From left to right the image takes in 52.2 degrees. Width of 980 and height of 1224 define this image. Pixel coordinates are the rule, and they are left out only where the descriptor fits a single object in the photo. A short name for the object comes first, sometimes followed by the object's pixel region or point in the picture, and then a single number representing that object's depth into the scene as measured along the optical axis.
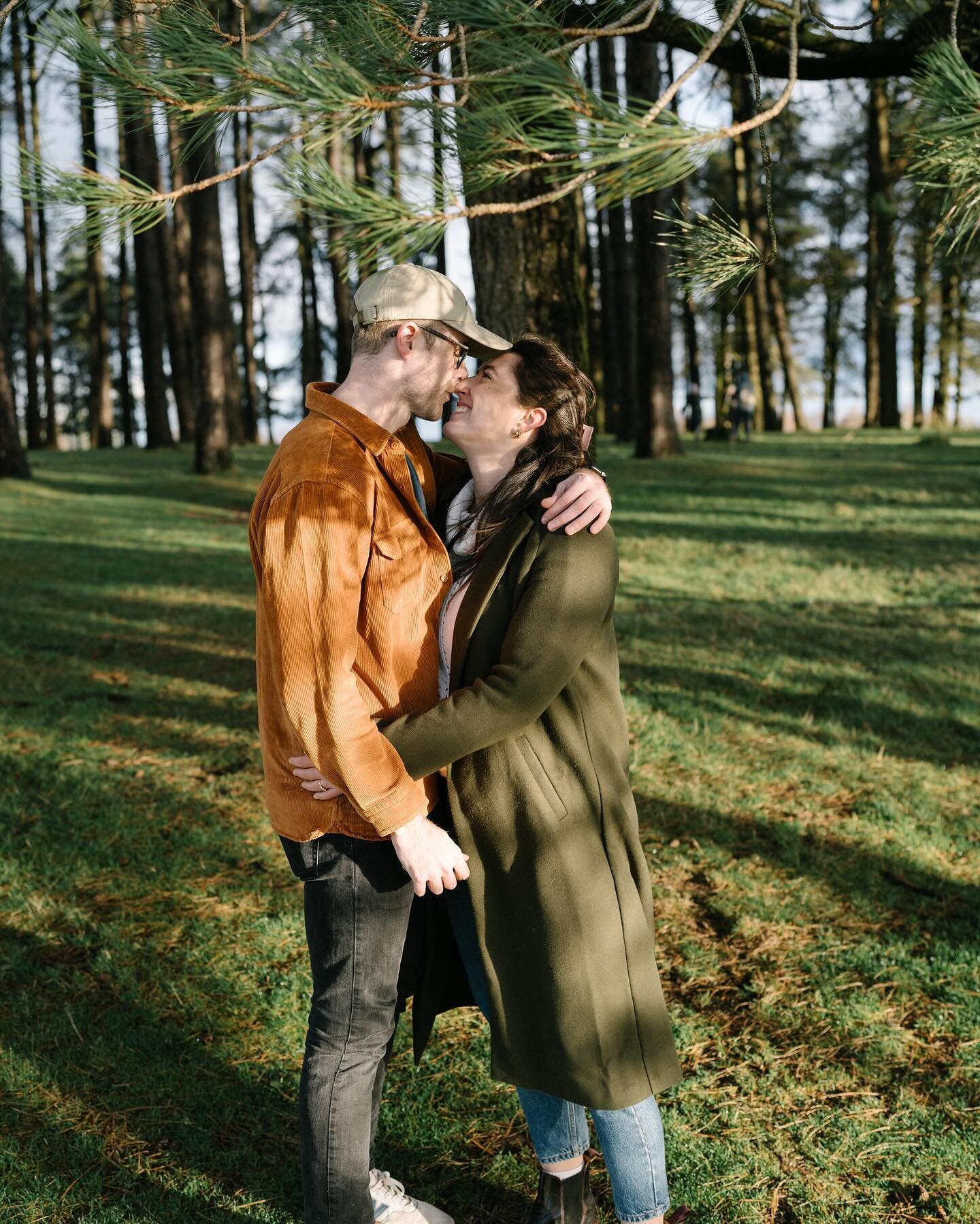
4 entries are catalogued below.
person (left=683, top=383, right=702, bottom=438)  24.00
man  1.92
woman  2.07
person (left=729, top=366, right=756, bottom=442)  19.11
